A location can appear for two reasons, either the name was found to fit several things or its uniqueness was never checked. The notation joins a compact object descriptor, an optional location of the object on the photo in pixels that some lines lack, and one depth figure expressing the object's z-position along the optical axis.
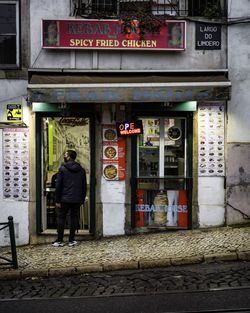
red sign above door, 11.01
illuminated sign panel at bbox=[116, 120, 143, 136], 11.23
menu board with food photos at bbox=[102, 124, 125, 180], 11.35
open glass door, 11.53
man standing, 10.66
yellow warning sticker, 11.20
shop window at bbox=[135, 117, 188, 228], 11.52
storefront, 11.26
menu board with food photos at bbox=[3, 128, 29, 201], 11.27
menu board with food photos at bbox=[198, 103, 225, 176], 11.23
